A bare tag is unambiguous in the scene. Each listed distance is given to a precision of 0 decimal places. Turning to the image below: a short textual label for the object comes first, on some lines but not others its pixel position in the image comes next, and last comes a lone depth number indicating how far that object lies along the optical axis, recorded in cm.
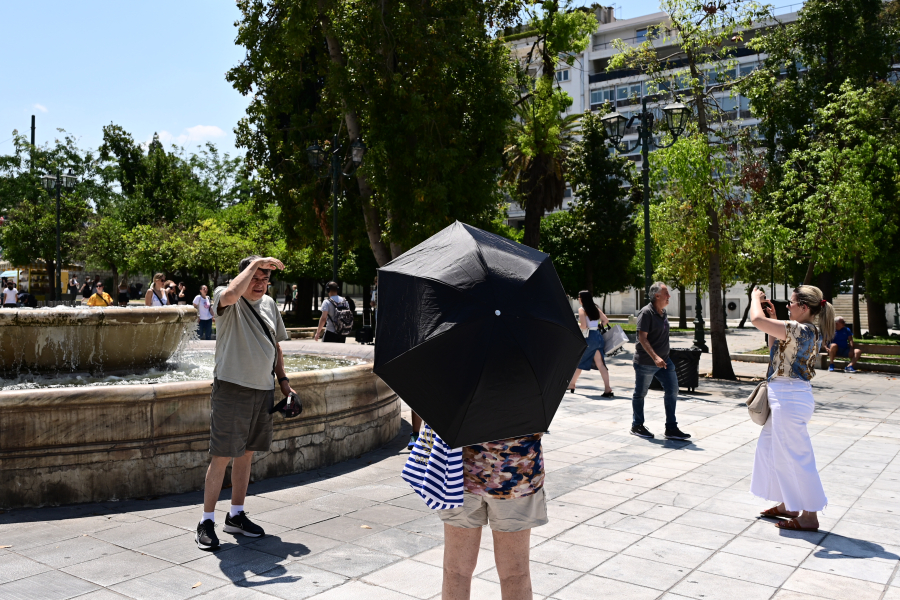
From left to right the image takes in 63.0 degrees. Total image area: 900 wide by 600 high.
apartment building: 5772
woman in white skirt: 537
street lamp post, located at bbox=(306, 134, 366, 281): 1814
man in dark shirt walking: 870
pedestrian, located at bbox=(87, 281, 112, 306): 1584
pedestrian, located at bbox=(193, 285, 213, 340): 1808
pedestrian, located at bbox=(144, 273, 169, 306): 1570
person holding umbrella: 274
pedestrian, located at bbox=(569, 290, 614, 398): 1245
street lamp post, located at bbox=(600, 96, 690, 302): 1464
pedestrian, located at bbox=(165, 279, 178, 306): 2066
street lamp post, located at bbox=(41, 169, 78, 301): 2915
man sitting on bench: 1806
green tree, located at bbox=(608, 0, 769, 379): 1514
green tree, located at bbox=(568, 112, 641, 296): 3588
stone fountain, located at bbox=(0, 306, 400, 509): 558
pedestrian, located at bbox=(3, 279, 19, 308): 2438
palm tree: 2138
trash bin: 1310
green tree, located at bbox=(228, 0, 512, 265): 1795
